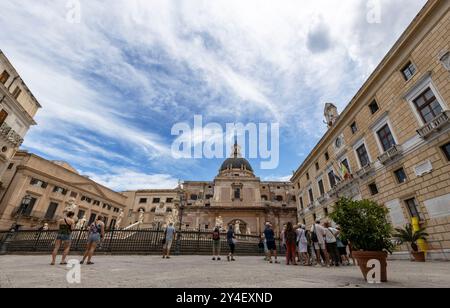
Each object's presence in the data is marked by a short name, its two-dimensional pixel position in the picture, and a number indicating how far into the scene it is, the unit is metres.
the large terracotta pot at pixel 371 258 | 3.91
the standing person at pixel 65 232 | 6.45
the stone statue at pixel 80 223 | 26.80
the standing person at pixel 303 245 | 8.17
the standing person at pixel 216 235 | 9.74
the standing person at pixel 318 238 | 7.93
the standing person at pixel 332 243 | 8.10
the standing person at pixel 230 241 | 9.66
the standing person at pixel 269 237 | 9.24
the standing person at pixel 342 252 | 8.80
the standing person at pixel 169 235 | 9.70
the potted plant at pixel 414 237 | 9.59
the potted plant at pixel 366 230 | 4.00
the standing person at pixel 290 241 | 8.31
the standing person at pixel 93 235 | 6.90
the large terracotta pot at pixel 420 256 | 9.54
